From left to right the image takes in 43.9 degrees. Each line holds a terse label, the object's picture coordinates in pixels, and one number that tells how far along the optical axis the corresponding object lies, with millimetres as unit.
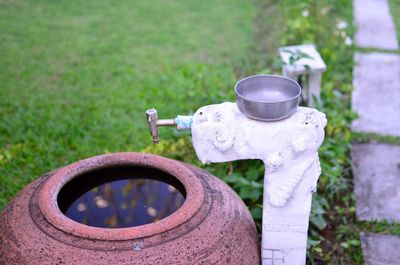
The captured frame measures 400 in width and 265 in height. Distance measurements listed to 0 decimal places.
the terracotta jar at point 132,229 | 1752
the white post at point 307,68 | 3512
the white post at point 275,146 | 1895
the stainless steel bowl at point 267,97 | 1857
